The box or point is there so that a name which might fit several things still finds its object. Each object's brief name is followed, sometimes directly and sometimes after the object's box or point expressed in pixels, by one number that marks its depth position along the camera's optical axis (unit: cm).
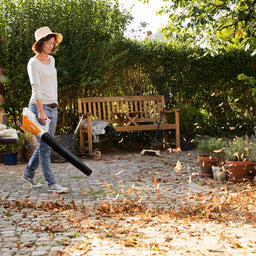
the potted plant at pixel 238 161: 540
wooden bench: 837
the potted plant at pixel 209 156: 578
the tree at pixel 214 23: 720
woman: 466
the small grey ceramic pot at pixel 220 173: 551
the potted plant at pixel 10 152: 722
